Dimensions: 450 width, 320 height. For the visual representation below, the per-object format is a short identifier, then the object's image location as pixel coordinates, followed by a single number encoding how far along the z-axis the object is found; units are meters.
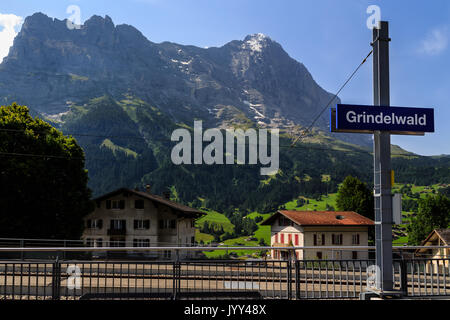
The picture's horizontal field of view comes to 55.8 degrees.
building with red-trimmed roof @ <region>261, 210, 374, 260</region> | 77.44
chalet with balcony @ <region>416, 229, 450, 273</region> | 54.87
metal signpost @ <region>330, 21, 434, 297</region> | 8.99
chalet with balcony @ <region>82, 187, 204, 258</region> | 68.06
